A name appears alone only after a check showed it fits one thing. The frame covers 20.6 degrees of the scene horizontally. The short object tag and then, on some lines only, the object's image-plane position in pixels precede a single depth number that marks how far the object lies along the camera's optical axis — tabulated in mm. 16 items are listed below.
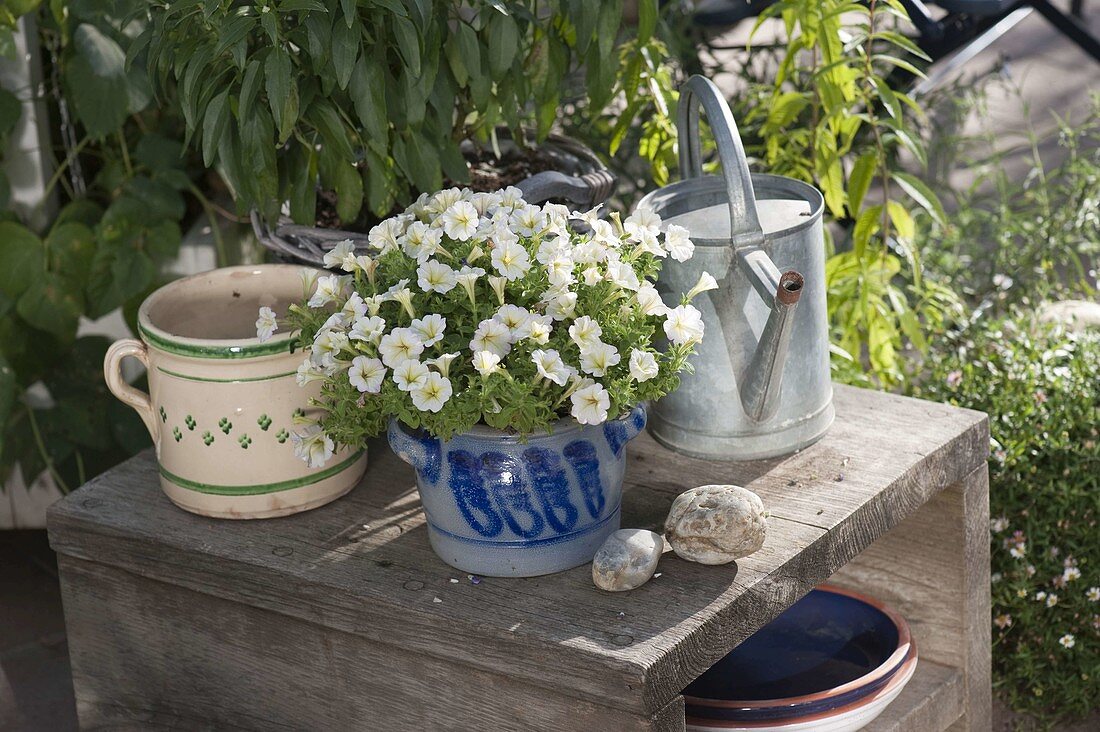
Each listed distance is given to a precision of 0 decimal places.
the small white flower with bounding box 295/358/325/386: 2717
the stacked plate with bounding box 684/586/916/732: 2895
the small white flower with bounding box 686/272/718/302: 2773
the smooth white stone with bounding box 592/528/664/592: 2724
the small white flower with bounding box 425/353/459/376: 2640
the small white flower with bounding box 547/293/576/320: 2674
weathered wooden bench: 2696
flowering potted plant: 2656
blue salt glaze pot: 2710
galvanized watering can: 2832
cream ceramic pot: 2844
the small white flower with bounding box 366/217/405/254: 2749
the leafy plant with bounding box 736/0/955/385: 3259
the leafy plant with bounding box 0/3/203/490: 3462
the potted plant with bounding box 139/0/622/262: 2837
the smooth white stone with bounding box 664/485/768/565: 2738
